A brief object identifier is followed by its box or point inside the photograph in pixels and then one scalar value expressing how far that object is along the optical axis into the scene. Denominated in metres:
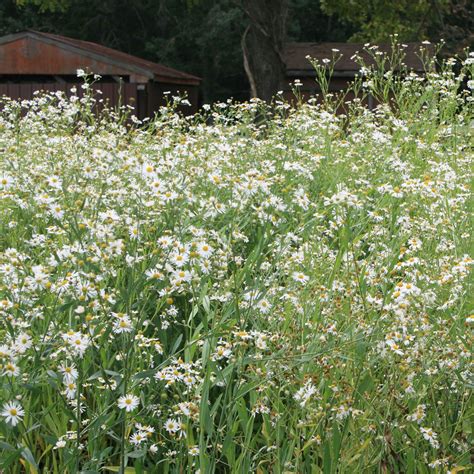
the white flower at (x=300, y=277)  3.37
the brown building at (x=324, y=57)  26.20
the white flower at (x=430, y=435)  3.11
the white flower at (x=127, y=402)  2.97
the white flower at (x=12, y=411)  2.80
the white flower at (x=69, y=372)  2.98
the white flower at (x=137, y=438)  3.14
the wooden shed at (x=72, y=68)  22.30
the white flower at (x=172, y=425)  3.19
